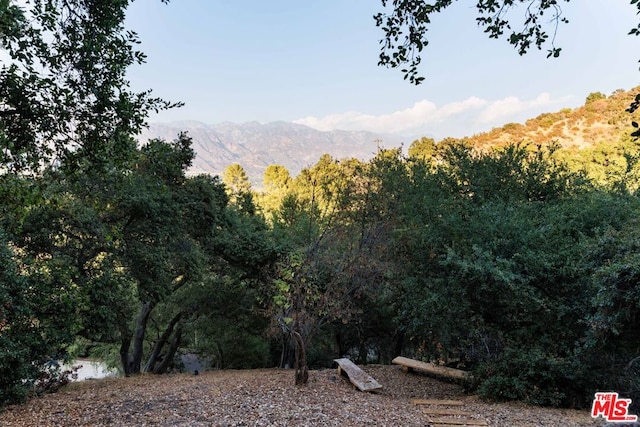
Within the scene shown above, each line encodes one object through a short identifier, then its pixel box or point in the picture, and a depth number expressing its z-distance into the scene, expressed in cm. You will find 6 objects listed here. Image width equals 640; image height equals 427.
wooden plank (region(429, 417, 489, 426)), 568
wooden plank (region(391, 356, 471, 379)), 925
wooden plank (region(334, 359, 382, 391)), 789
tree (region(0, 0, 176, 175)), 314
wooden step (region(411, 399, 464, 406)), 704
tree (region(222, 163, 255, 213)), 3244
